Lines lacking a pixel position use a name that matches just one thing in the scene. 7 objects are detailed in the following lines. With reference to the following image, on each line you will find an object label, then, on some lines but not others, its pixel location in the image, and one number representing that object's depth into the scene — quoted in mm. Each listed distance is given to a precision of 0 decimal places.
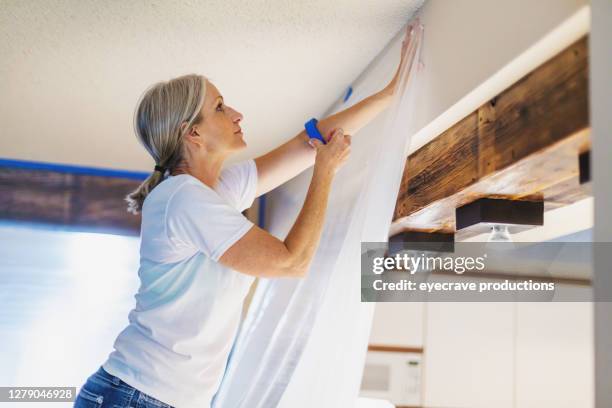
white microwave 3814
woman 1312
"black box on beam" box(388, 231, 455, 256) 2211
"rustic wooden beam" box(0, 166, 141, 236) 3680
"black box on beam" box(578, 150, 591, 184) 1233
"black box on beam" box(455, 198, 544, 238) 1641
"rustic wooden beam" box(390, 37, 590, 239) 1121
